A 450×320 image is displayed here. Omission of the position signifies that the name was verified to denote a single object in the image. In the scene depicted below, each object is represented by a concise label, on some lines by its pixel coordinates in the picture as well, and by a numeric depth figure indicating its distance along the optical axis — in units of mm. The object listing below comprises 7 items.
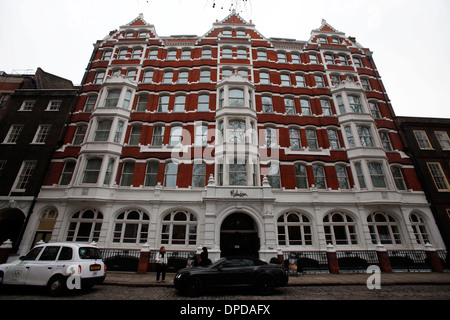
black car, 8109
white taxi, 7613
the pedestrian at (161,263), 10086
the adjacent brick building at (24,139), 15789
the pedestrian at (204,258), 10121
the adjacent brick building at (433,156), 15977
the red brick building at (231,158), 14789
